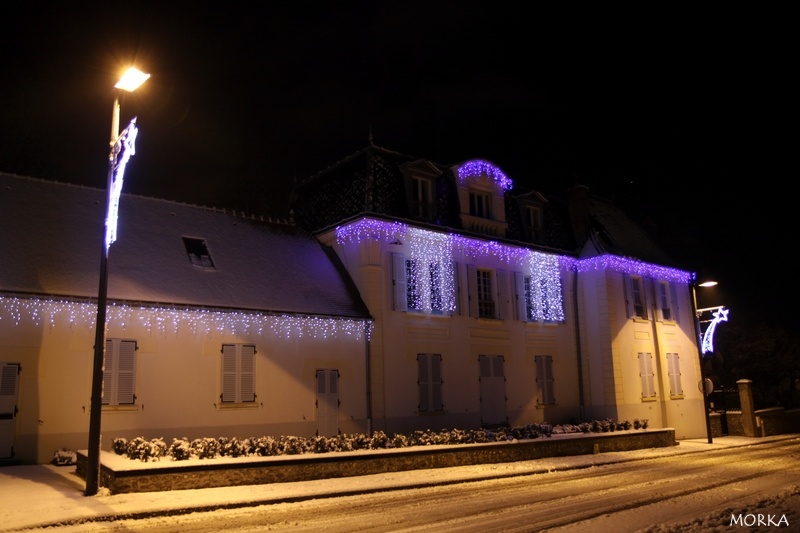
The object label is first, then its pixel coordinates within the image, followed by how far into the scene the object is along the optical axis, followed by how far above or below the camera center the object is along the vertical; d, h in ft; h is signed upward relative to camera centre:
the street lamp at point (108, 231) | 38.55 +10.19
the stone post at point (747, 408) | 97.35 -3.45
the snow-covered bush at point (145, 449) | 44.34 -3.12
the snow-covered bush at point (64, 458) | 50.85 -3.96
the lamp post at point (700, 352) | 86.28 +4.62
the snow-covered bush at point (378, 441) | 55.27 -3.75
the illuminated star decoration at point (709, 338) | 109.66 +7.34
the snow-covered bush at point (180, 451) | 45.57 -3.33
